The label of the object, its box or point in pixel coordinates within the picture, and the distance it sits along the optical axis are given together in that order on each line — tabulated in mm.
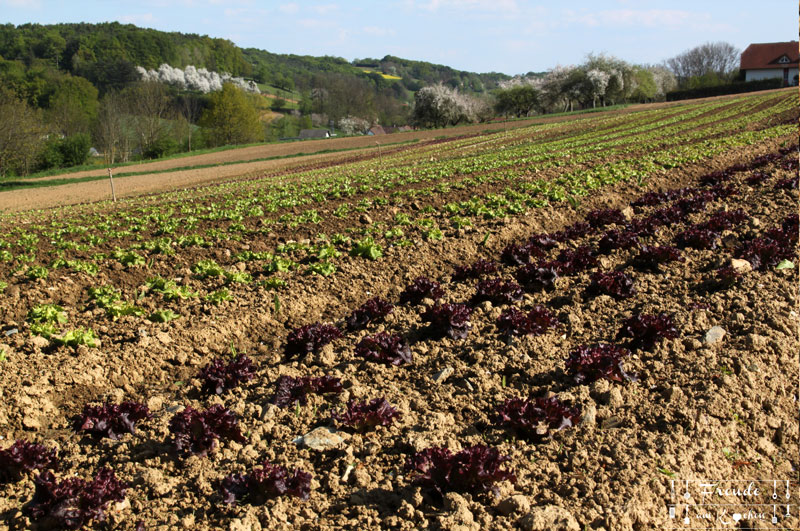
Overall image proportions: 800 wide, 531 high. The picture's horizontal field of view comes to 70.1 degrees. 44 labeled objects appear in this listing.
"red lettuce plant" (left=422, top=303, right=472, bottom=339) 6523
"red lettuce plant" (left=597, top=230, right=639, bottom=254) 9258
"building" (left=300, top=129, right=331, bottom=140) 122062
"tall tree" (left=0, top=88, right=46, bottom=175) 50906
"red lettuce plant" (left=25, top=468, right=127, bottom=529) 3764
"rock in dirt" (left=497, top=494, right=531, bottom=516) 3678
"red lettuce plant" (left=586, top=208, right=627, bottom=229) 11203
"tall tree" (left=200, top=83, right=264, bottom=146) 89500
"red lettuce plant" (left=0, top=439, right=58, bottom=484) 4352
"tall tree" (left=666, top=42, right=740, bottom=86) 136750
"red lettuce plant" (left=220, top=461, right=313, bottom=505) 3855
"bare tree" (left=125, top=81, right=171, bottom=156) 74000
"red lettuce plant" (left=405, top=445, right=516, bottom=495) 3797
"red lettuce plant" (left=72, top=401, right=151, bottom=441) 4965
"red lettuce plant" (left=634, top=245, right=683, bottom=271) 8195
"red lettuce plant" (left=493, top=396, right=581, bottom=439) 4469
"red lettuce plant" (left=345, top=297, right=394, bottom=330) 7121
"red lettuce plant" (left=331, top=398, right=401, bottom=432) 4664
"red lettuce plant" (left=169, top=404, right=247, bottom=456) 4547
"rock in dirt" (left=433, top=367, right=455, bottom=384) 5582
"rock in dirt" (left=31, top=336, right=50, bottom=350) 6809
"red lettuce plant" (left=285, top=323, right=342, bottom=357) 6480
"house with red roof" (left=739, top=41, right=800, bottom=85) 98750
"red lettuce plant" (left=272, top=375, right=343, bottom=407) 5219
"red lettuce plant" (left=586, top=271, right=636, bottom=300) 7215
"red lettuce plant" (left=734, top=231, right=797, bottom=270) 7703
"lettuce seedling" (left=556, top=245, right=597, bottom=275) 8472
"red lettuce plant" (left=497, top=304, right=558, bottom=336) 6234
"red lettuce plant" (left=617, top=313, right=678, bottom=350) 5762
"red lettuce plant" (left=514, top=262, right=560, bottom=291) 7949
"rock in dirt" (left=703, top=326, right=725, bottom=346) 5824
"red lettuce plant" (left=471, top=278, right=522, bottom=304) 7418
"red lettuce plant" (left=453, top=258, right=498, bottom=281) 8609
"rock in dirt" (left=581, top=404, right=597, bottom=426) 4664
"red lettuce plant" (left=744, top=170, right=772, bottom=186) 13633
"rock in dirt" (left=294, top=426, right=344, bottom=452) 4512
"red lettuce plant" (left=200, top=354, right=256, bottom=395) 5770
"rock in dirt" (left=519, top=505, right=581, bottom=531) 3457
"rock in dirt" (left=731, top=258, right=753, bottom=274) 7516
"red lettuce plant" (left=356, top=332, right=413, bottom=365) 5926
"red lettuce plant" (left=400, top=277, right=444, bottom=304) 7734
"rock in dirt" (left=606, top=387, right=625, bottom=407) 4922
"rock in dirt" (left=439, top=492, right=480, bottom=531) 3561
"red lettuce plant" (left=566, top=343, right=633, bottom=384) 5176
